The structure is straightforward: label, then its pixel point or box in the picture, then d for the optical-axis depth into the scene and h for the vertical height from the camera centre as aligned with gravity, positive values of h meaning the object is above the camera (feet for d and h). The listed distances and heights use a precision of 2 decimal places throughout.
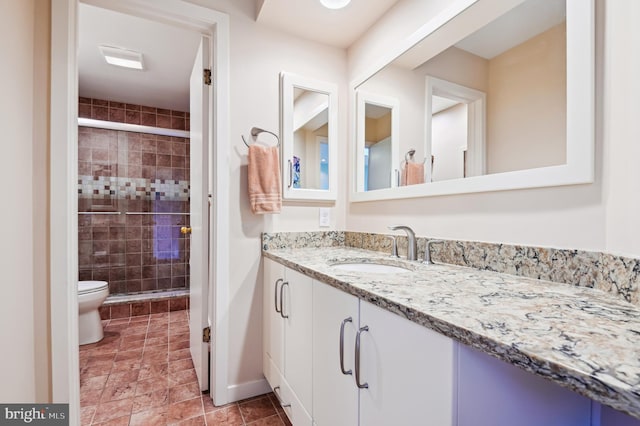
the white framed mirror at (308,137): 5.68 +1.49
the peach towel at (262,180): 5.21 +0.55
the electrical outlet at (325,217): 6.12 -0.11
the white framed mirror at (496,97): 2.77 +1.38
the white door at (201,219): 5.54 -0.15
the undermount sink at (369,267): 4.48 -0.85
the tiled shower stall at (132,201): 10.49 +0.35
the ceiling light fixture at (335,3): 4.96 +3.54
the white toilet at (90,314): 7.37 -2.65
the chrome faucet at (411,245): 4.46 -0.50
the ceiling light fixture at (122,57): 7.50 +4.10
